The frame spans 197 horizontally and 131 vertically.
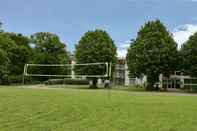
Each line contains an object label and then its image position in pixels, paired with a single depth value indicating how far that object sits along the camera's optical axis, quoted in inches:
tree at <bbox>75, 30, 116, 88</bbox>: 1183.3
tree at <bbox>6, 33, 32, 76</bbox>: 1431.7
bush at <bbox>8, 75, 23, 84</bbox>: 1368.3
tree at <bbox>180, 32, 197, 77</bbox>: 1038.4
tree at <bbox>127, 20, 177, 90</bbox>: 1063.6
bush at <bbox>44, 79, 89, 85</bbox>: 1378.9
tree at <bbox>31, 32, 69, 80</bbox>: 1558.7
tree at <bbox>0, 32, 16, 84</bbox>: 1185.2
